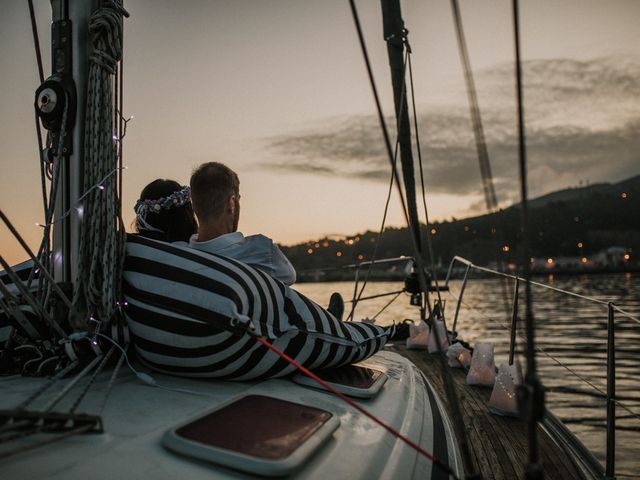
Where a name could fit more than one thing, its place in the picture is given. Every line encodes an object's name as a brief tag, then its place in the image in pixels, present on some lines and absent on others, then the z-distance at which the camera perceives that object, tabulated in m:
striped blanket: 1.78
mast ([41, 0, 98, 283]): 1.99
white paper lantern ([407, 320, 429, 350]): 6.03
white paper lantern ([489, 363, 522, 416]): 3.35
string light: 1.93
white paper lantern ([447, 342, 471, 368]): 4.87
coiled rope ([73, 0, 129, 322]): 1.86
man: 2.35
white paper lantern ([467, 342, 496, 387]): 4.14
